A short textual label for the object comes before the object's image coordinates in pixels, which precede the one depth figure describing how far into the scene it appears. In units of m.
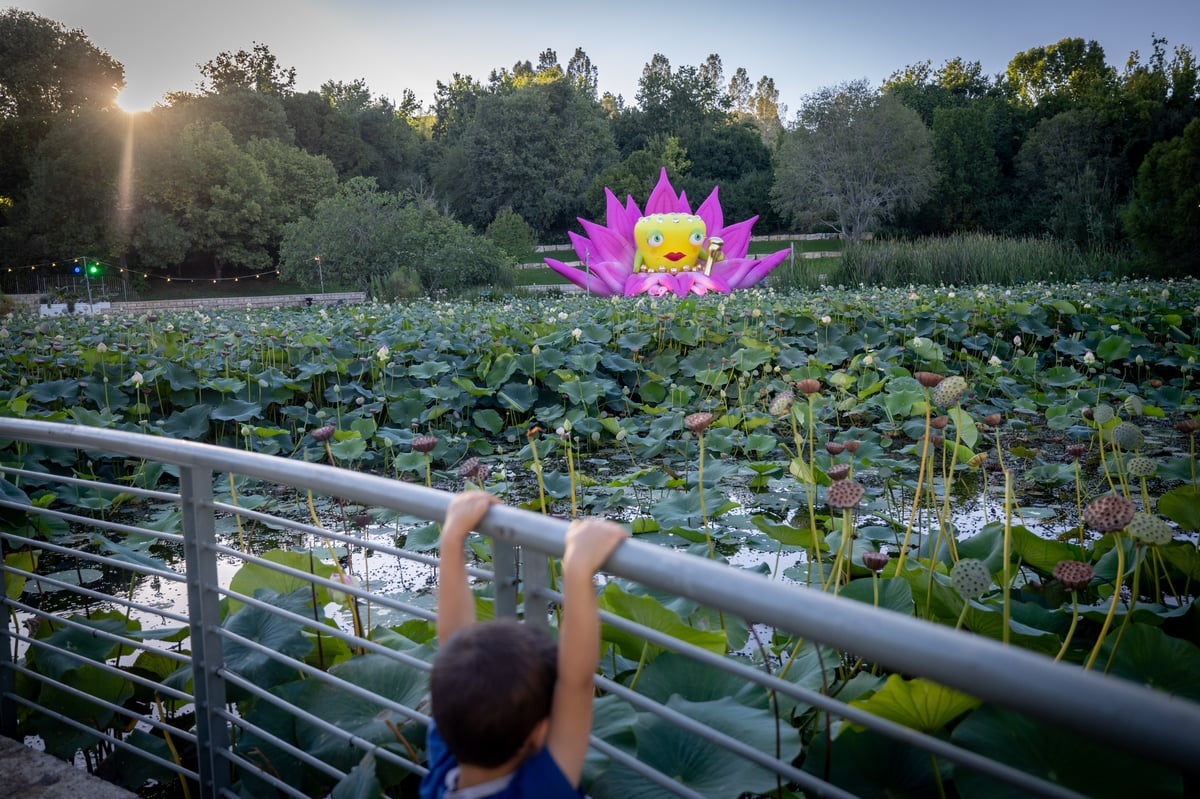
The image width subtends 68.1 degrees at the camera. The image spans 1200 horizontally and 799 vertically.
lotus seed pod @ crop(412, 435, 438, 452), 2.14
